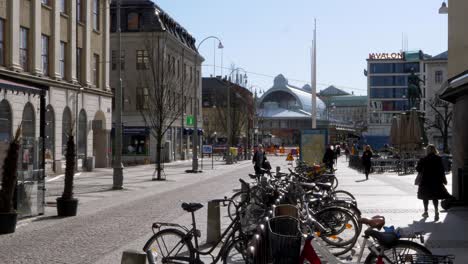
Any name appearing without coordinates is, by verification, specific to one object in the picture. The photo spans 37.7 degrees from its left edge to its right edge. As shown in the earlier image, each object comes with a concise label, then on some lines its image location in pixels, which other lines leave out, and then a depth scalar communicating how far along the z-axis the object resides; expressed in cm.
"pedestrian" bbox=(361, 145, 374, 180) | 3384
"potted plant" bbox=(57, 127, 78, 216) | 1711
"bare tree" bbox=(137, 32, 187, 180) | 3459
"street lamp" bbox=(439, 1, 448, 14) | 2554
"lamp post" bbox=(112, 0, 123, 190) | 2647
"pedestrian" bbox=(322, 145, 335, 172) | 3120
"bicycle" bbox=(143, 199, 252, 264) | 816
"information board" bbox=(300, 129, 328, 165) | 3281
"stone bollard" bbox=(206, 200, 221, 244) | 1175
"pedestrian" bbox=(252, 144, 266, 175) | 2883
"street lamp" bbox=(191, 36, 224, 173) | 4209
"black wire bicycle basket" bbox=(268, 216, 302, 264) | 615
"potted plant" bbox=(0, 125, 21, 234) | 1381
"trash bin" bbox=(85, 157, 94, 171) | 4097
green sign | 5867
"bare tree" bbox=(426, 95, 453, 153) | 5492
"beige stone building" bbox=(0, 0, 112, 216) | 3042
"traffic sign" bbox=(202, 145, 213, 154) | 5150
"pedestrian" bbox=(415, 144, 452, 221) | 1597
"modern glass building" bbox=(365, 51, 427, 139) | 13475
